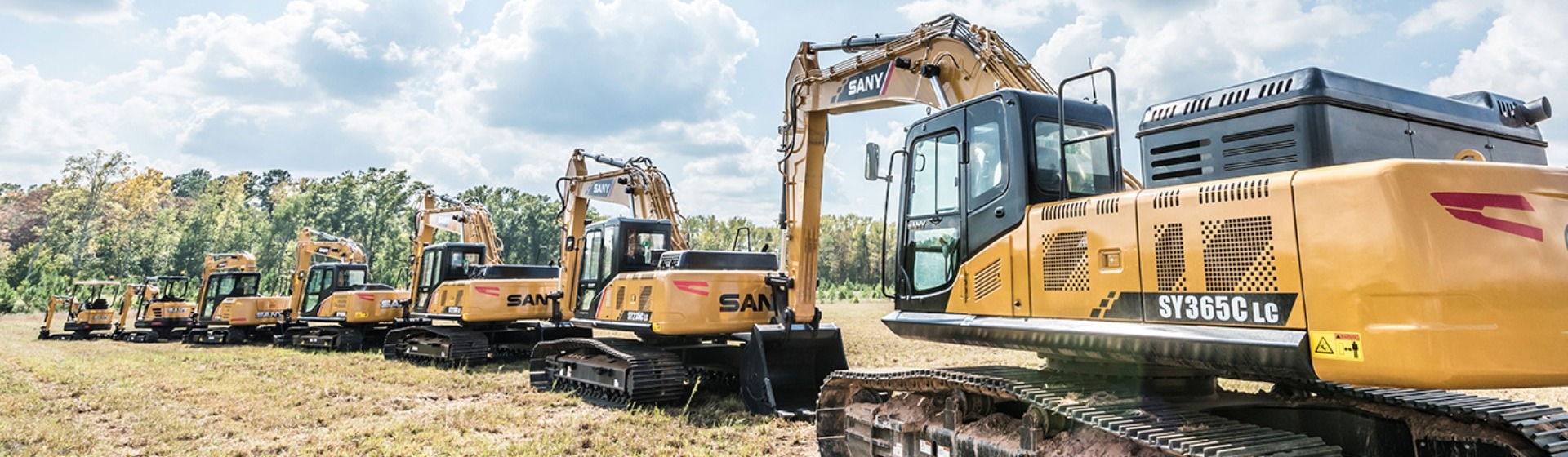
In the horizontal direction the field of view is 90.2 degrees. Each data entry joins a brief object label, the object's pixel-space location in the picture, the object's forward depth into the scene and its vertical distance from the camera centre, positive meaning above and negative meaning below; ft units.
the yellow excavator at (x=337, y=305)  63.93 +0.94
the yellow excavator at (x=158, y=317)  83.46 -0.71
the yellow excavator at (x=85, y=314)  84.94 -0.70
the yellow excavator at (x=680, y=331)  30.76 -0.14
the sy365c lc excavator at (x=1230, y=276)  10.09 +1.02
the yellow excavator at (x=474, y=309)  49.34 +0.70
